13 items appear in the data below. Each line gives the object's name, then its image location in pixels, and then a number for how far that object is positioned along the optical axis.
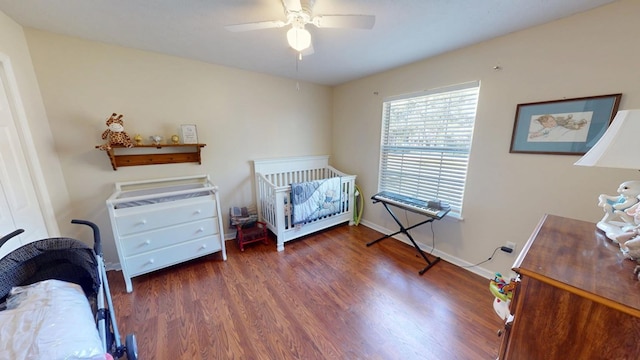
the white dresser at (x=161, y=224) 1.82
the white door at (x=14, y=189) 1.30
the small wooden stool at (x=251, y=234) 2.54
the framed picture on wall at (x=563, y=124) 1.41
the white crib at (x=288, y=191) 2.56
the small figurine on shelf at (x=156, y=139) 2.15
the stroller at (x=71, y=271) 1.00
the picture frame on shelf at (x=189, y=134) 2.28
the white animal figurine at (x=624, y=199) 0.94
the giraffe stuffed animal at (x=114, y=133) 1.90
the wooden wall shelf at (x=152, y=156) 2.04
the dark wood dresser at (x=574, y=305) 0.67
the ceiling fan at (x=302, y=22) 1.23
